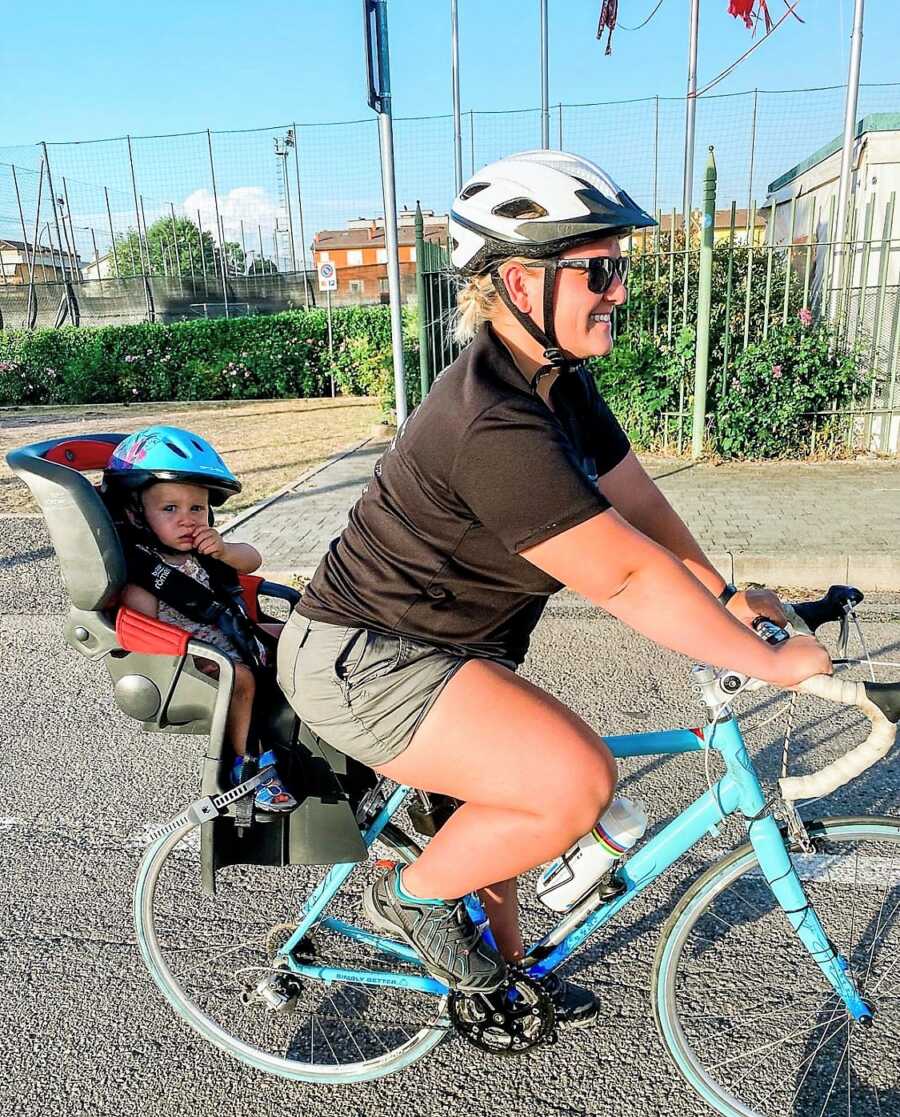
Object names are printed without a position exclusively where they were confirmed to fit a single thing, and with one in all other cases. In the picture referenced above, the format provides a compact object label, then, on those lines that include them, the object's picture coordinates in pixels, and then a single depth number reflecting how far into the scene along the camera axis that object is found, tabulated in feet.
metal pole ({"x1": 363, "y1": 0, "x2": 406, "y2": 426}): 21.50
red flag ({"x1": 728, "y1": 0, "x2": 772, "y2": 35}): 25.54
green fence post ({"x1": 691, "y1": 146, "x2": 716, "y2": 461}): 27.32
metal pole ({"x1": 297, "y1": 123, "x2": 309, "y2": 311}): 69.51
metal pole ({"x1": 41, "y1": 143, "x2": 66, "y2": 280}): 77.36
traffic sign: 56.03
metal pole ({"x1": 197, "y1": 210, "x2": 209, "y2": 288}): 73.67
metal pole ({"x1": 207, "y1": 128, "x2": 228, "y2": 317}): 72.38
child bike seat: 5.99
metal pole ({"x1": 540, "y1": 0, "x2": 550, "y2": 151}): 60.80
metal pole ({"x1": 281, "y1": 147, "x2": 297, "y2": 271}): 78.54
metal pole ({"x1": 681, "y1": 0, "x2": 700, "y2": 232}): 55.26
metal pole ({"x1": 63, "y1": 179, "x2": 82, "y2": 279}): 86.93
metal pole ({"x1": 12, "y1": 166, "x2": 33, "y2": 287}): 79.51
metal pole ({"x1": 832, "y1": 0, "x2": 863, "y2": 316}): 29.73
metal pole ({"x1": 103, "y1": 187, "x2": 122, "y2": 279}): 78.77
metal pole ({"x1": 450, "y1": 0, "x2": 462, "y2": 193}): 63.00
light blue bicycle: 6.27
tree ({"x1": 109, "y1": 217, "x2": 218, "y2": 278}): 73.87
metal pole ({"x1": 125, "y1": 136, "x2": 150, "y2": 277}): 75.10
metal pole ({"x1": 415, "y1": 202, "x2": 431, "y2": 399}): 32.35
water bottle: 6.29
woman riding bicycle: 5.28
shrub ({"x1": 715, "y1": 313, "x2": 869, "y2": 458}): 29.04
